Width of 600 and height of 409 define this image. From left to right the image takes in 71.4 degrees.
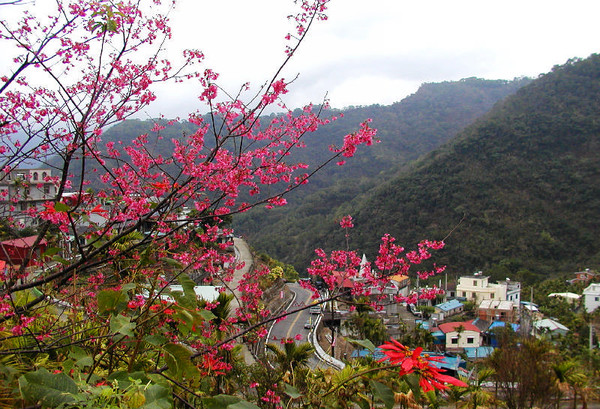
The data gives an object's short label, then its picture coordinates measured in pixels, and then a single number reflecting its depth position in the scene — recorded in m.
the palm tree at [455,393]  7.56
